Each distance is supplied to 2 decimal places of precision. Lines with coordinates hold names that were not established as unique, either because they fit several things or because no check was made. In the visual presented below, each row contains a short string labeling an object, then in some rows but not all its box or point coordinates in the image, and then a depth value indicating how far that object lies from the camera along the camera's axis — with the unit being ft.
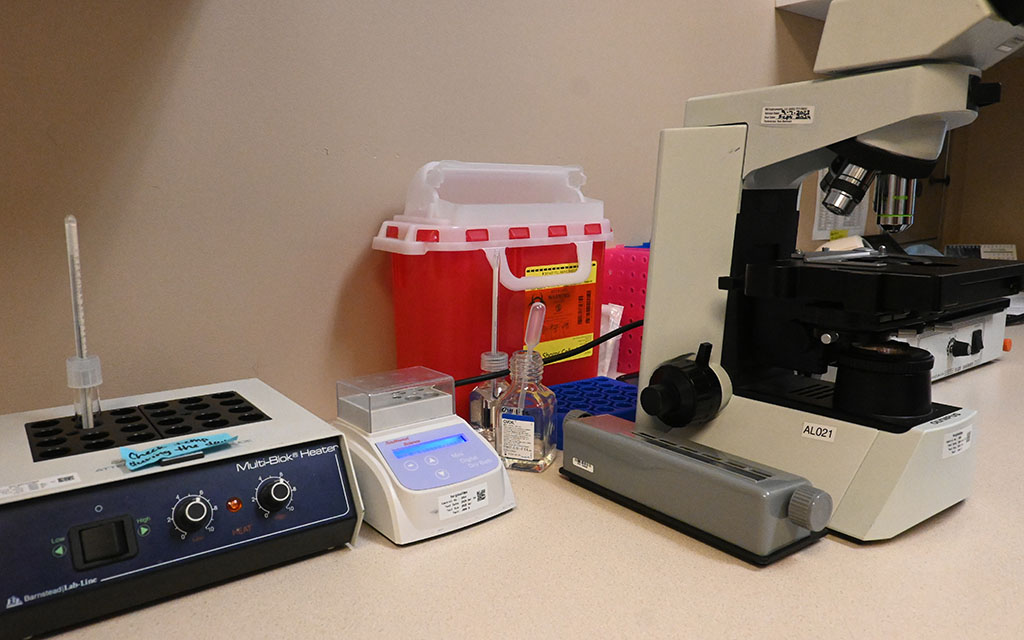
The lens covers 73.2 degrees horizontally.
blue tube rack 3.47
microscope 2.40
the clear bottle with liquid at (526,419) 3.13
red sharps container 3.40
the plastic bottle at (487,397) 3.38
